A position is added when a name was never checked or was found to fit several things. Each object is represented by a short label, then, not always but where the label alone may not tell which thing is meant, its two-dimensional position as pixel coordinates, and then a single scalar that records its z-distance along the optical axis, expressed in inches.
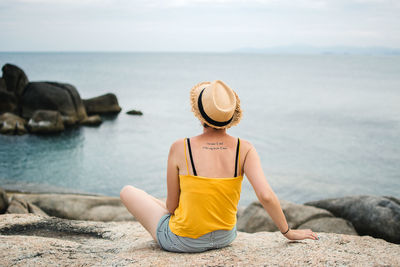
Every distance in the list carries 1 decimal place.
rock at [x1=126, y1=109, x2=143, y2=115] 1354.0
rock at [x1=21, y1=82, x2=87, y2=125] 1042.7
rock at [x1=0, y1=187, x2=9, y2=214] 331.3
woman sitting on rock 124.2
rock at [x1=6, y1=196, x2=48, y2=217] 327.2
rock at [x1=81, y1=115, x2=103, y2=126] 1090.1
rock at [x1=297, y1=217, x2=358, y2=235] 292.4
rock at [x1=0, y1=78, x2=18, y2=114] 1051.9
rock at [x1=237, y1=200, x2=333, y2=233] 309.6
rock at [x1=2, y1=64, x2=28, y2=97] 1066.7
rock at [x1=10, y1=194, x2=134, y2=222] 362.0
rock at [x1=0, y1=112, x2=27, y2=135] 922.1
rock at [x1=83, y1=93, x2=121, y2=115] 1269.7
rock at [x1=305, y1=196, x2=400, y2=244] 277.3
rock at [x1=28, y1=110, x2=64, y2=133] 935.0
